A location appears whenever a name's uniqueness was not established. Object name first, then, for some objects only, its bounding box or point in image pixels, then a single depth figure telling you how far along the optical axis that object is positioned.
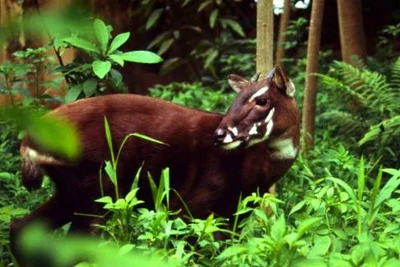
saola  7.56
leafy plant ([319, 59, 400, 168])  11.11
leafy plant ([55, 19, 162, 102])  8.01
